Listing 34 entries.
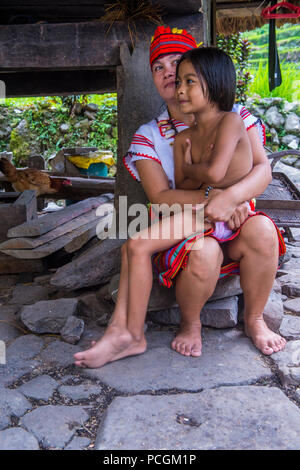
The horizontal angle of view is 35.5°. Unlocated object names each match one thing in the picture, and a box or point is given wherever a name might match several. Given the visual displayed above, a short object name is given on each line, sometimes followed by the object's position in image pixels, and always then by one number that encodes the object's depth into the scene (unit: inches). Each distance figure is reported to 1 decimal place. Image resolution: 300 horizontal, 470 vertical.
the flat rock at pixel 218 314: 105.3
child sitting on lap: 90.6
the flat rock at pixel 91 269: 125.0
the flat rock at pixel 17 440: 66.3
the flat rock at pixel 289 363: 84.1
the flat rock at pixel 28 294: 133.9
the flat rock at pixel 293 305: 118.8
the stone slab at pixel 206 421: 66.5
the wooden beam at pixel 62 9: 124.3
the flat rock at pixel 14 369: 87.3
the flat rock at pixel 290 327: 103.5
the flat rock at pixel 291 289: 130.2
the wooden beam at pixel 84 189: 224.6
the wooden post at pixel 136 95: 125.6
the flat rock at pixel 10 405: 73.7
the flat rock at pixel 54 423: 68.7
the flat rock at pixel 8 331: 107.5
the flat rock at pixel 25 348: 97.3
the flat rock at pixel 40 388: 81.3
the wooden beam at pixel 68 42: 126.0
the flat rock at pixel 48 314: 108.3
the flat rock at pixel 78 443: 67.2
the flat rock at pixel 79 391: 81.5
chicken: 234.5
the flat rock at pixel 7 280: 149.5
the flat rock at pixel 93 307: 118.0
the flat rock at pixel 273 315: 103.8
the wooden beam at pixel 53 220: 142.5
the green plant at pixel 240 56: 420.2
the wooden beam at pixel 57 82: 216.7
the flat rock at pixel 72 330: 103.0
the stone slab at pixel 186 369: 84.3
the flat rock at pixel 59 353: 94.9
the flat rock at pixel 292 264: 154.3
